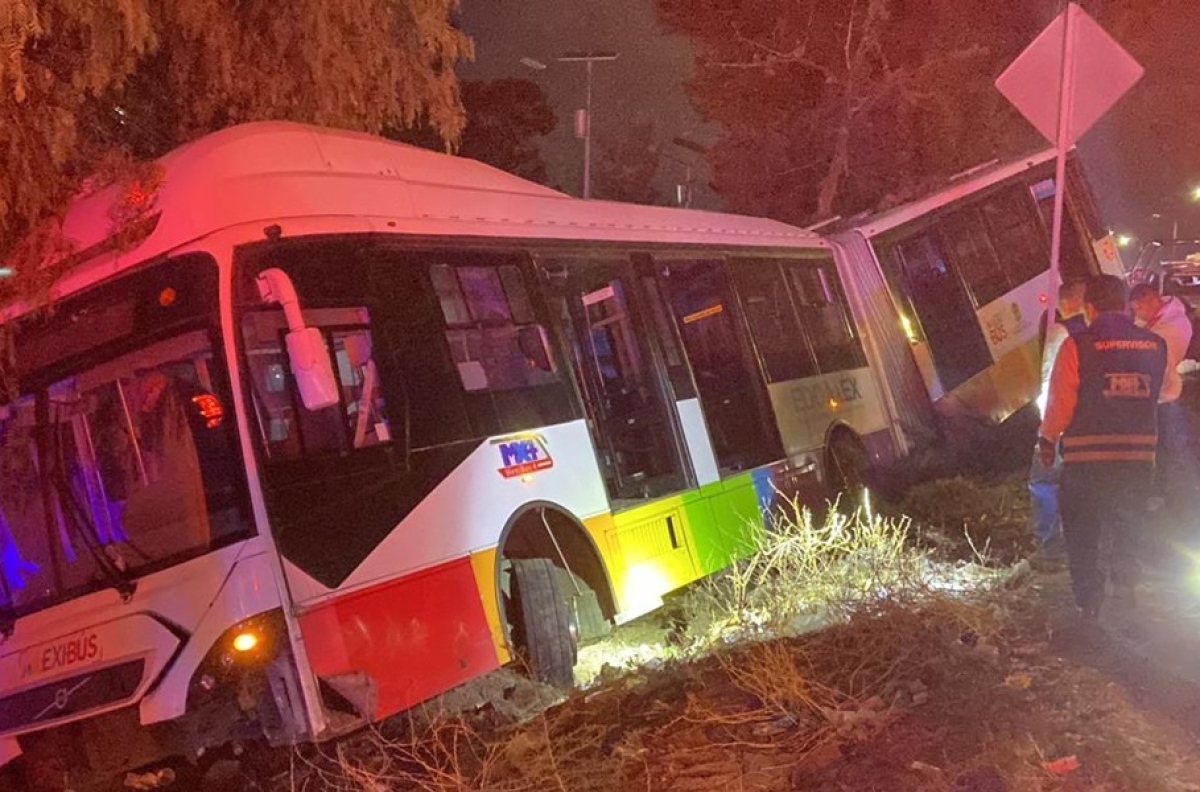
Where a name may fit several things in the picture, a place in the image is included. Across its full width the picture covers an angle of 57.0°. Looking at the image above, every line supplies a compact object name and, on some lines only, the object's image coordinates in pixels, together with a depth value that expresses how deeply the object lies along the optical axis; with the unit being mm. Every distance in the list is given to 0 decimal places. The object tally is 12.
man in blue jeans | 7117
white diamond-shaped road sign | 6402
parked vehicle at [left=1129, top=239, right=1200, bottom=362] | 18484
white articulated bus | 5023
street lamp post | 20297
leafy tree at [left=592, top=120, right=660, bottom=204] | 40500
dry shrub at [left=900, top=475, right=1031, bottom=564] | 7707
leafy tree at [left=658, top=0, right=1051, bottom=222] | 19719
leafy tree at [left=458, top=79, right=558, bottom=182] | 25609
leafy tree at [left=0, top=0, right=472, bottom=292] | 6344
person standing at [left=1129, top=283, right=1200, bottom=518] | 6523
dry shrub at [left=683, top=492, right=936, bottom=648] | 6250
